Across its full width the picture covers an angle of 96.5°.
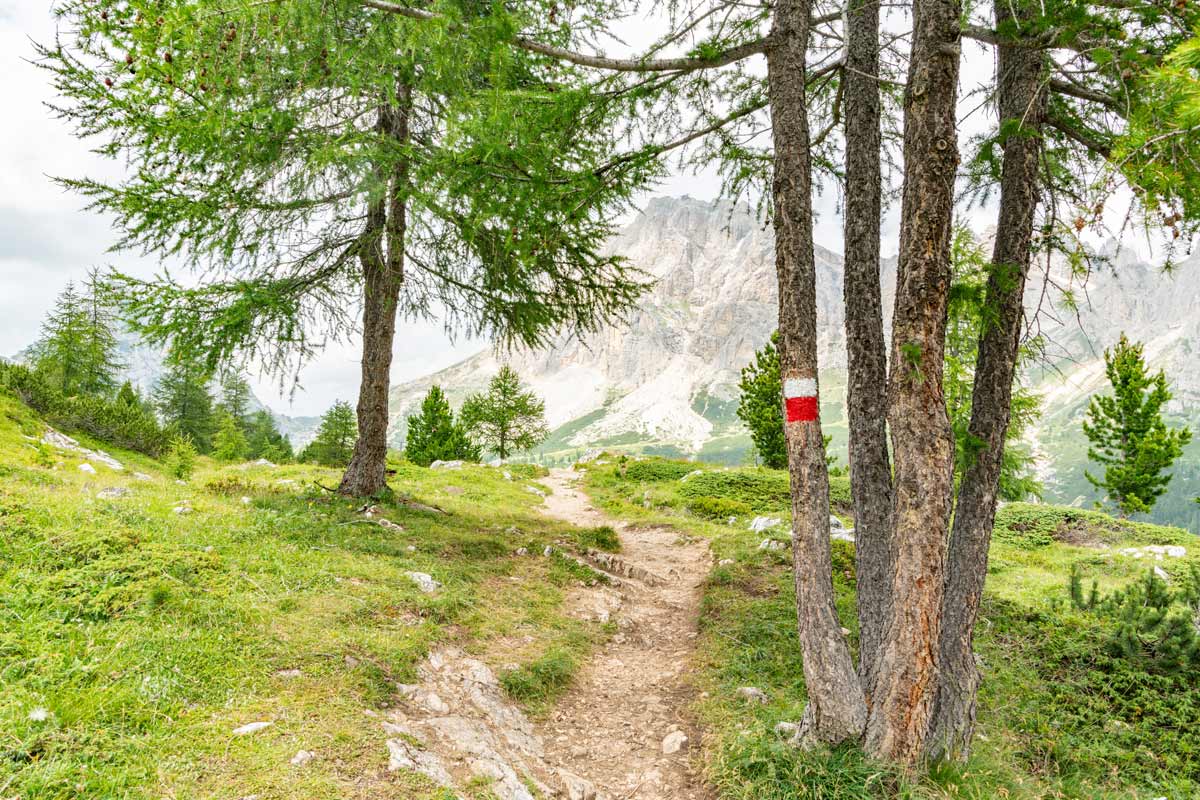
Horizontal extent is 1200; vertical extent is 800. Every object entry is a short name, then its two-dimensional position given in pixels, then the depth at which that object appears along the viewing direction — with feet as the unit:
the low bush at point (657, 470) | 77.59
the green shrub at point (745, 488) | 57.47
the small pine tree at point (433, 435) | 109.19
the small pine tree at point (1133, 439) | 88.74
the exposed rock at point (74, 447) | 47.01
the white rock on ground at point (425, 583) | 21.04
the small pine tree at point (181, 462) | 50.46
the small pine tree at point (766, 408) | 88.17
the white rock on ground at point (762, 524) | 41.48
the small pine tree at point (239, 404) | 151.64
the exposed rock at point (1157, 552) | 41.62
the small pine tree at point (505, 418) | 127.65
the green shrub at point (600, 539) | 35.94
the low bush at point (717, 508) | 50.73
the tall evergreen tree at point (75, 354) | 84.94
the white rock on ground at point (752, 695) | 16.71
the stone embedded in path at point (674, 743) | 15.21
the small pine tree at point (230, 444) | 88.44
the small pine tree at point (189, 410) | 124.26
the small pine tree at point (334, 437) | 108.27
